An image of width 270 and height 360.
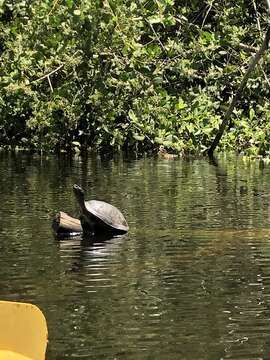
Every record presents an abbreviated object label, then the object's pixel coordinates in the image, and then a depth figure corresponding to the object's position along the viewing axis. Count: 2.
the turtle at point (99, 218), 14.34
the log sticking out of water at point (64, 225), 14.23
